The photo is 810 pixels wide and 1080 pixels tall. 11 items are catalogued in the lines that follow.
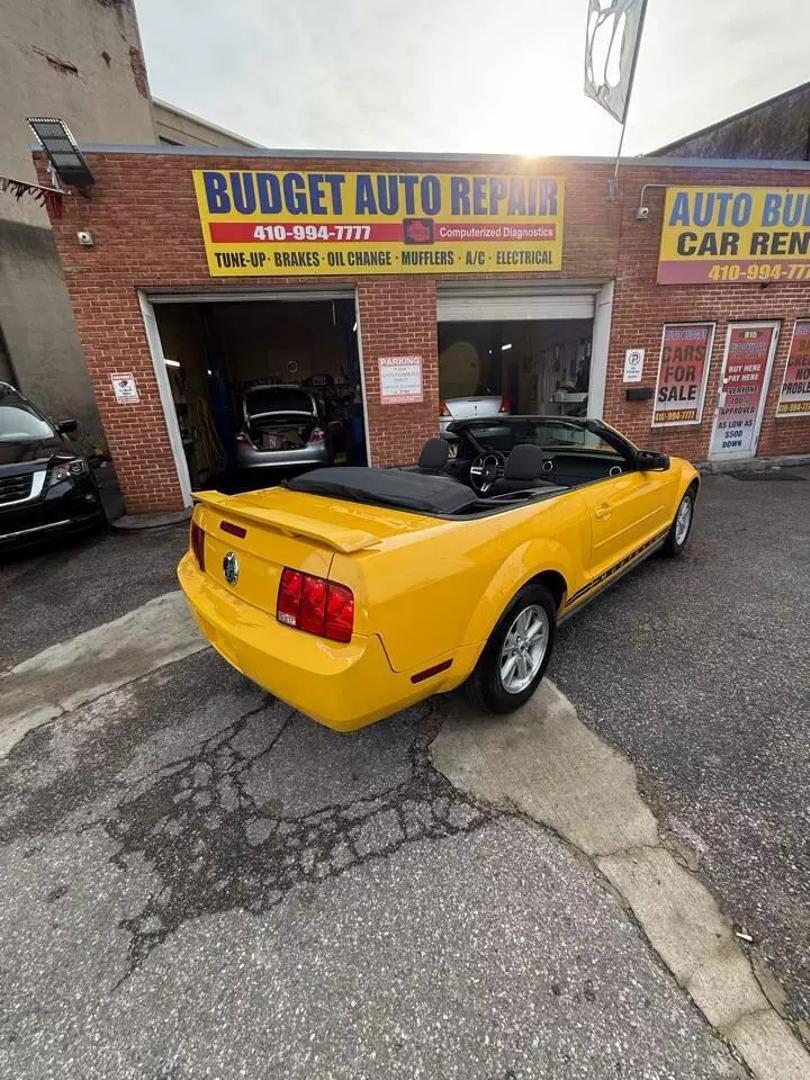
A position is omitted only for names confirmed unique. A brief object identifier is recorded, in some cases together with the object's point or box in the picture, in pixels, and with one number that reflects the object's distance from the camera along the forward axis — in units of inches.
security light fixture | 192.2
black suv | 186.5
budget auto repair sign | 235.1
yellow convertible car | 72.1
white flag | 220.2
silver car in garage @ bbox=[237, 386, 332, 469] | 311.4
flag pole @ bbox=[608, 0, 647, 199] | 216.0
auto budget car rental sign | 279.1
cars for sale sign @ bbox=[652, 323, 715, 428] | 303.9
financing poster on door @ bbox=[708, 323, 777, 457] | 314.0
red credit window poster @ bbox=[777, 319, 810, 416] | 321.5
